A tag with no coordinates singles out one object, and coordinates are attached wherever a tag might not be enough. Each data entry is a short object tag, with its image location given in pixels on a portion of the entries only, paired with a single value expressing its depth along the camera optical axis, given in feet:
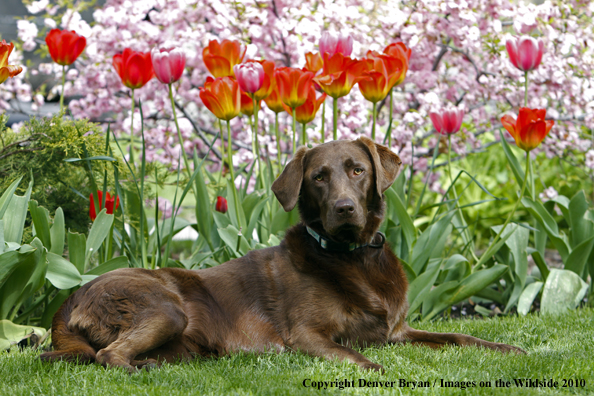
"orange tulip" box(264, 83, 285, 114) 26.99
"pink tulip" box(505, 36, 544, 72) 27.27
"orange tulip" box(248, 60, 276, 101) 25.45
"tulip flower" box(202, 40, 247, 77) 26.45
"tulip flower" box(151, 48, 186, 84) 25.45
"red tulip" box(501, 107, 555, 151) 25.30
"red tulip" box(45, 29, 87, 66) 26.27
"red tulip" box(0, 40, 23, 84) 21.26
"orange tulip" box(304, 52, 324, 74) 26.52
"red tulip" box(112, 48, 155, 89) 25.45
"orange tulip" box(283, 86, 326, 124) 26.21
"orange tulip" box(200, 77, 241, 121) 24.41
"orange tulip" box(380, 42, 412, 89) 24.92
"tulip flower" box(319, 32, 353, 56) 26.22
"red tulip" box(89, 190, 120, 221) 24.98
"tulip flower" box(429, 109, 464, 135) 27.50
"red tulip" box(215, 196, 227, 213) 30.32
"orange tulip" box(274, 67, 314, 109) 24.38
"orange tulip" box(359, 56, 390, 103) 24.38
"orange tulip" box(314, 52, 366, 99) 24.39
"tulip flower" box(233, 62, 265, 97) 24.12
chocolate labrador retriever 19.12
